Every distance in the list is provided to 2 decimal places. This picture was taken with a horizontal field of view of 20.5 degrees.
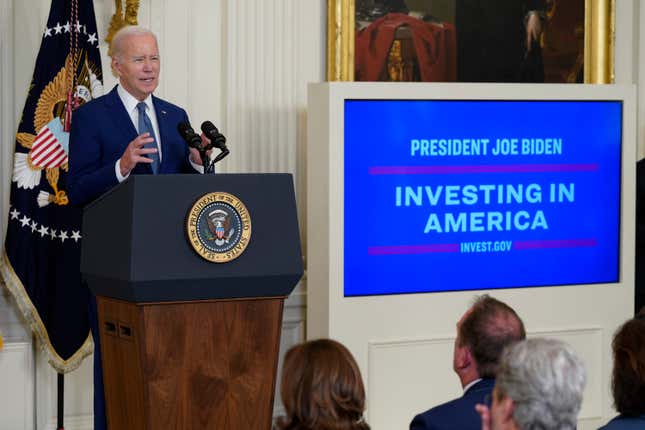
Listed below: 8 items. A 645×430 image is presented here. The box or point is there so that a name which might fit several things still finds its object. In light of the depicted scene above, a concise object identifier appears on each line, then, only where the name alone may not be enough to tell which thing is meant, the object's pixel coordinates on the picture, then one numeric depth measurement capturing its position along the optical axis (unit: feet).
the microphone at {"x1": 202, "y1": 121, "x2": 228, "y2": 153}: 21.58
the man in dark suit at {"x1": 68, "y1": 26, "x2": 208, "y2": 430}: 23.70
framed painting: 36.42
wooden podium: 20.74
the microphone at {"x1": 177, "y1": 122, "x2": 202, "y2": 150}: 22.26
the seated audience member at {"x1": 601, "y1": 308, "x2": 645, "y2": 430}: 16.31
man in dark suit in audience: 18.03
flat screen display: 33.99
